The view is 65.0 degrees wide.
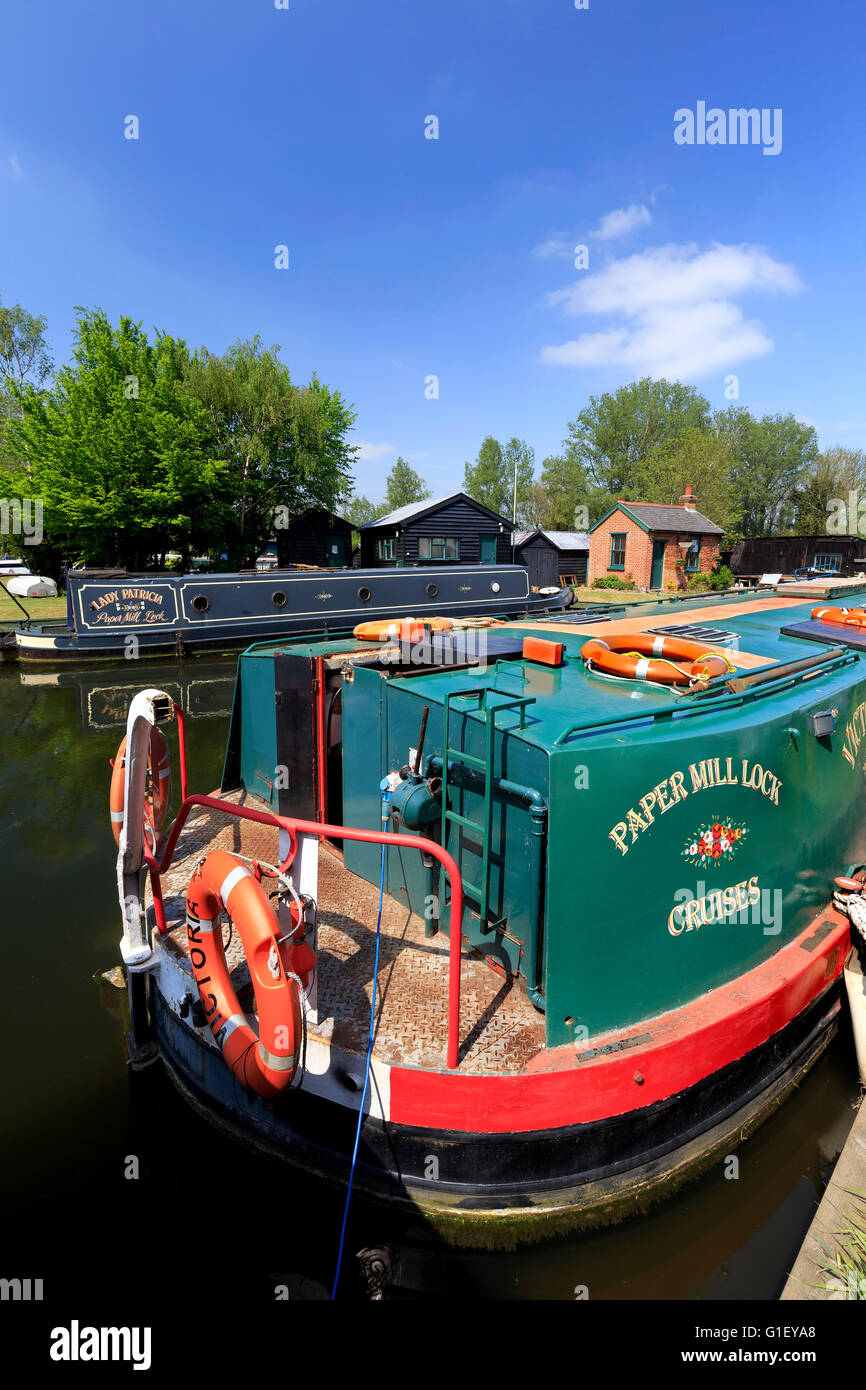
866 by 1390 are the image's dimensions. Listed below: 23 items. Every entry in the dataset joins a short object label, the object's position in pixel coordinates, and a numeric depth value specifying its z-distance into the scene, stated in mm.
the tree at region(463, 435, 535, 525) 66688
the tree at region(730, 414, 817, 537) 56375
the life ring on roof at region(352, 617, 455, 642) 5988
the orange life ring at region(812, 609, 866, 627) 7691
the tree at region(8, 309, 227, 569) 24188
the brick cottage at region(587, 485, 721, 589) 34125
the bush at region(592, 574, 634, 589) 34656
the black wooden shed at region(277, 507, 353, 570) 32938
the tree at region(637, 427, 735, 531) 41781
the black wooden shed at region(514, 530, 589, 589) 36312
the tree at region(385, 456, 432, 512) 68938
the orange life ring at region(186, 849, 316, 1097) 3346
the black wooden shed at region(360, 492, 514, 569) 30250
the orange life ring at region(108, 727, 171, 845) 4888
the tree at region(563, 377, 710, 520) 55562
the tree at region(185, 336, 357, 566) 28859
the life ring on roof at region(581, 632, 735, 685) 4977
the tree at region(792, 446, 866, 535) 48844
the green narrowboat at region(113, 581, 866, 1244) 3625
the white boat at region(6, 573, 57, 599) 30875
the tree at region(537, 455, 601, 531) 57375
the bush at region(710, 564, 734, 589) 35000
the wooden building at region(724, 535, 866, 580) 35781
